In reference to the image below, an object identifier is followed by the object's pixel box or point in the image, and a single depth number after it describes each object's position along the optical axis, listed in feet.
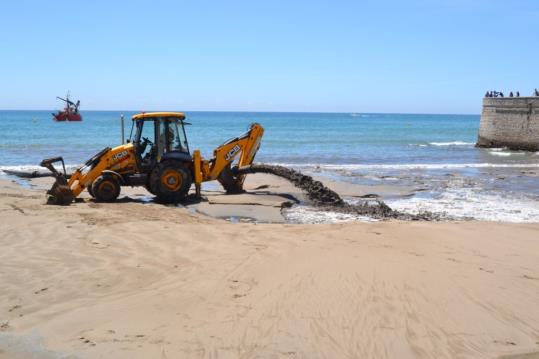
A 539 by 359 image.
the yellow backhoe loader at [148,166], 40.91
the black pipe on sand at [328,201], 38.91
